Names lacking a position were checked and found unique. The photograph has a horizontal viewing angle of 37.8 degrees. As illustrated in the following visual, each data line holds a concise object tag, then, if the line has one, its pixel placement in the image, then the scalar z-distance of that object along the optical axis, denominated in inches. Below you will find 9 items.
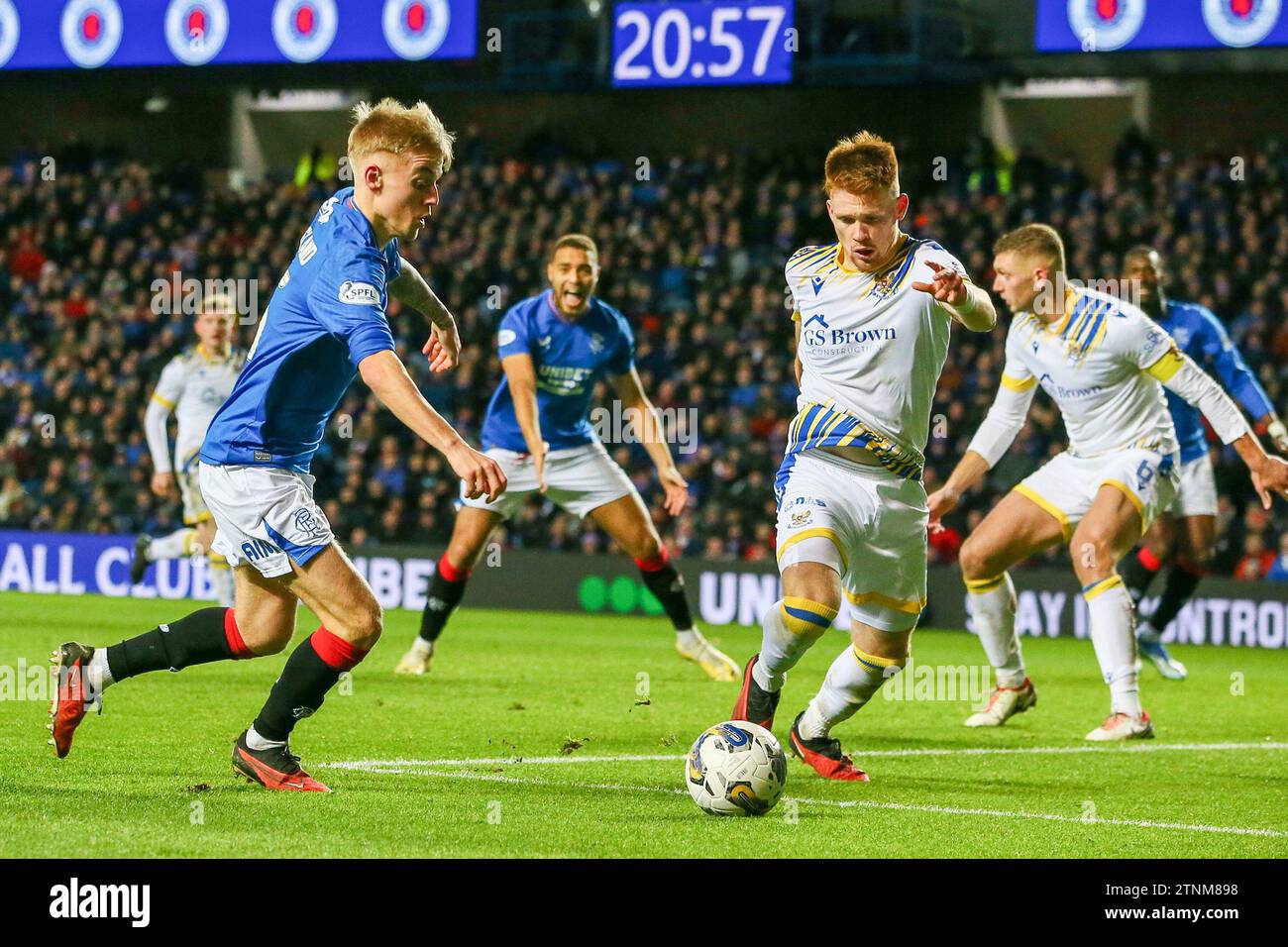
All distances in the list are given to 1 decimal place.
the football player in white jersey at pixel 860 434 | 264.4
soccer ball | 243.3
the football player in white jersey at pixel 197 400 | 522.6
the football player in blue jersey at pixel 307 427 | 244.5
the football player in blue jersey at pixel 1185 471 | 451.2
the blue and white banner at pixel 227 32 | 815.1
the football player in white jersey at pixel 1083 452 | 343.0
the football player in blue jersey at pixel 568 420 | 433.4
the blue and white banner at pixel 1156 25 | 696.4
